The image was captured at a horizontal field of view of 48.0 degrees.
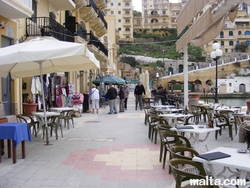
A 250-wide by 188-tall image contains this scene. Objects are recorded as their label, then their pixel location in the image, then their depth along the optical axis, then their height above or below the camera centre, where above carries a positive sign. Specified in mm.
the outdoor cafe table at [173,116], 8438 -745
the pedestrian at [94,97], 16906 -303
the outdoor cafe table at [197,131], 5774 -818
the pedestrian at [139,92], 18062 -22
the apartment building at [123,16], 107250 +29207
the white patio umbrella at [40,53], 6520 +993
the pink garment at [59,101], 14694 -457
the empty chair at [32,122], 8497 -962
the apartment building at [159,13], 124750 +35972
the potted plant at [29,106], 11898 -580
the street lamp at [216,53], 15809 +2194
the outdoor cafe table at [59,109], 11152 -674
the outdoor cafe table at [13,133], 5949 -857
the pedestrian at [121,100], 17922 -531
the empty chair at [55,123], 8583 -958
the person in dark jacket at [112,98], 16406 -361
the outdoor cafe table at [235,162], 3301 -870
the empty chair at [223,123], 8640 -1021
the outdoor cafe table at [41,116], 8952 -760
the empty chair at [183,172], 3154 -958
